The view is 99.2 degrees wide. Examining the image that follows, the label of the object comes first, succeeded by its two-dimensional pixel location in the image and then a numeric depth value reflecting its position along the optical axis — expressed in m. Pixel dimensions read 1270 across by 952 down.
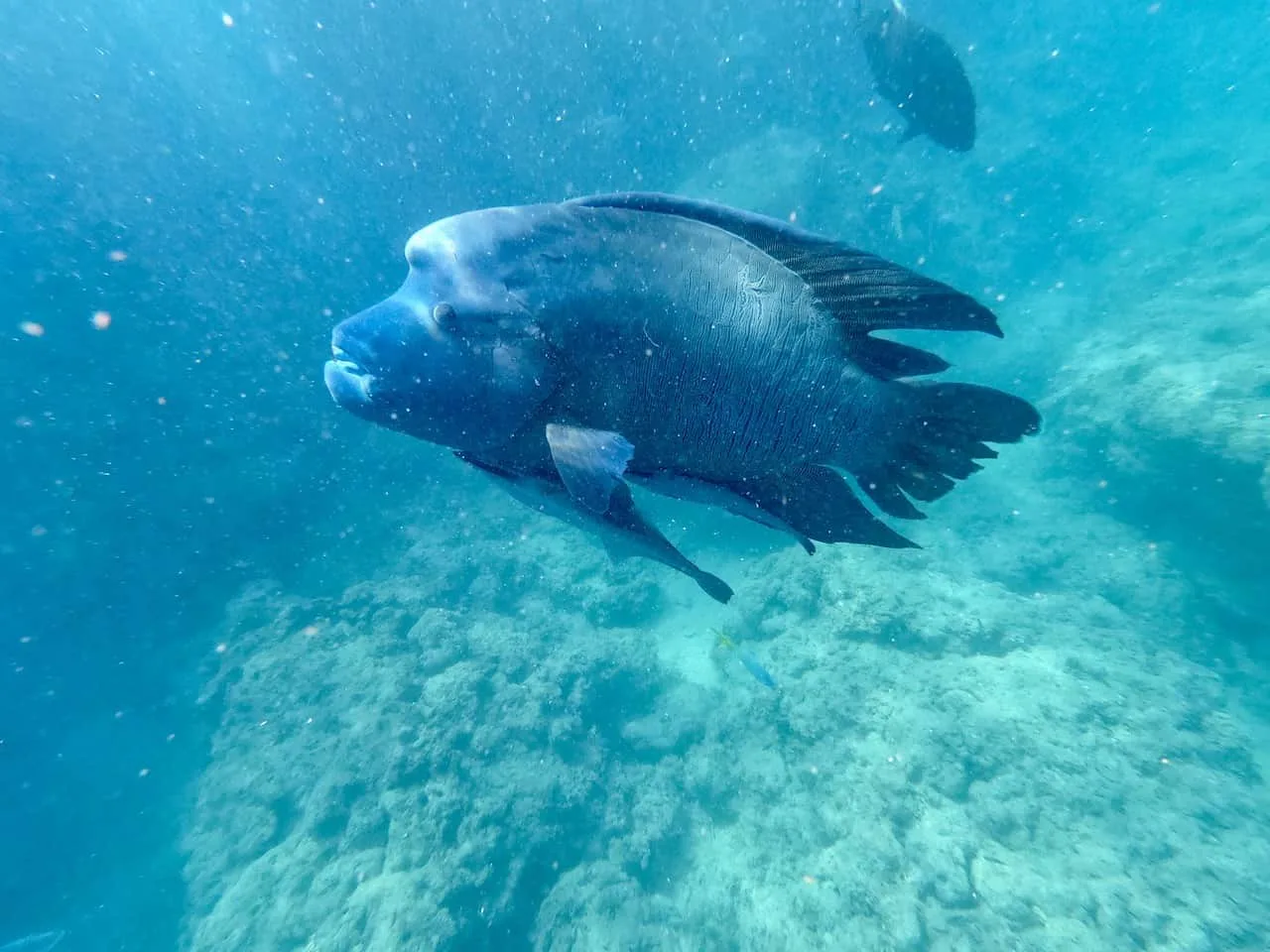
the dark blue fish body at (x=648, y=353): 1.16
